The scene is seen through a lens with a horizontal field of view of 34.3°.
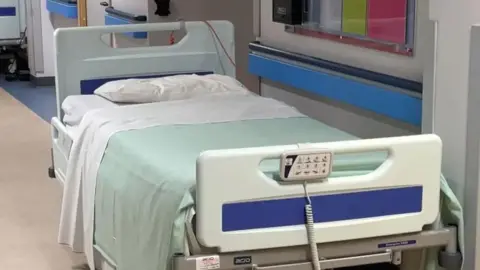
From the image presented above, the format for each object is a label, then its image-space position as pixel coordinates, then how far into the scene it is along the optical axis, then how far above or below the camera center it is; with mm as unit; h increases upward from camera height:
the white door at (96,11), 6594 -235
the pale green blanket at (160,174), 2154 -562
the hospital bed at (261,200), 1960 -579
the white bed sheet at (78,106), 3289 -512
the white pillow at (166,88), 3363 -451
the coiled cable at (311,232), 2008 -628
